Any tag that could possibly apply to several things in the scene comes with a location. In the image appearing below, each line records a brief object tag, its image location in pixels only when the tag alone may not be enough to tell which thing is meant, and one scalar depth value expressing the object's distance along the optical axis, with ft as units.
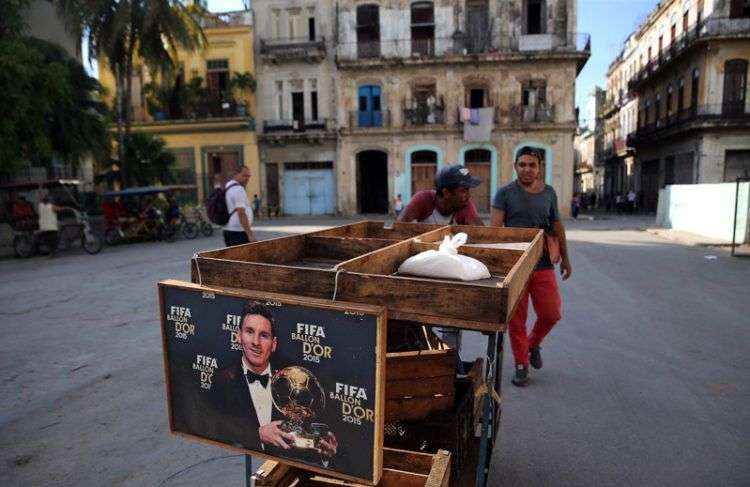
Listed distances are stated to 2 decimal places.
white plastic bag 6.56
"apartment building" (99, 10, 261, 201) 89.92
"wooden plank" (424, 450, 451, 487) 5.78
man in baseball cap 12.28
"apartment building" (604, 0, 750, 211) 80.59
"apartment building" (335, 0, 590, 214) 81.30
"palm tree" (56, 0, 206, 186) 57.41
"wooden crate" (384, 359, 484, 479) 7.67
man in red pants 13.02
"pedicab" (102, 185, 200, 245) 51.24
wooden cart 5.58
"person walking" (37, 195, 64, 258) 41.98
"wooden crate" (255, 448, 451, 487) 6.15
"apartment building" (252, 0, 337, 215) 88.53
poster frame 5.46
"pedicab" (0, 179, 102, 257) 43.01
